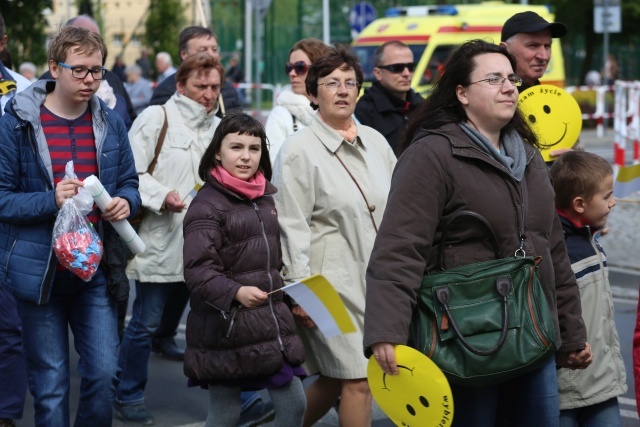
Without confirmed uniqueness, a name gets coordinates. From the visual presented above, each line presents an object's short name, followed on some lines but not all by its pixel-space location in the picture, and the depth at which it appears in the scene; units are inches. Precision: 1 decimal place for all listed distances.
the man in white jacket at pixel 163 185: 484.3
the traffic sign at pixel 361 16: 1809.6
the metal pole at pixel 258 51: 1916.4
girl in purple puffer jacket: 351.9
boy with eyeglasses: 357.1
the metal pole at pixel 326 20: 1878.0
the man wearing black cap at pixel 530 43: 415.6
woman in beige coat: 391.9
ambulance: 1365.9
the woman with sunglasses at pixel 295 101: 493.2
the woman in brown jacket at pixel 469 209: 278.0
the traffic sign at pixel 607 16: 2065.7
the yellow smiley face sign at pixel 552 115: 400.3
